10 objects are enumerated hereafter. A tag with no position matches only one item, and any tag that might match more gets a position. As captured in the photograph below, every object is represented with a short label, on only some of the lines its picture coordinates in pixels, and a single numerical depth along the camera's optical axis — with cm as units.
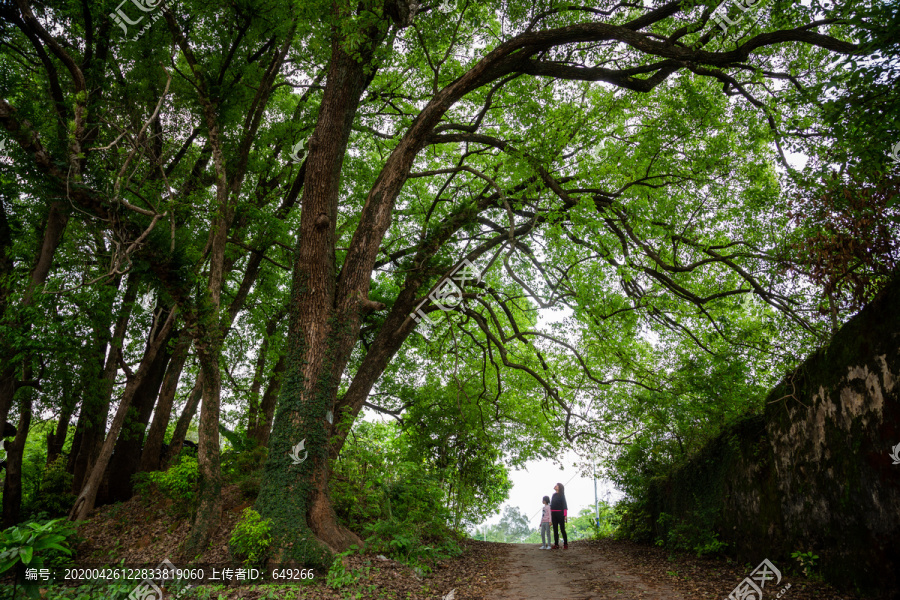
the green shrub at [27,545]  316
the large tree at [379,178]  615
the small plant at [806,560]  489
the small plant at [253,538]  531
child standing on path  1116
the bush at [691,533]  696
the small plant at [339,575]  497
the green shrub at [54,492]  966
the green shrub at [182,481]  730
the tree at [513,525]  5506
